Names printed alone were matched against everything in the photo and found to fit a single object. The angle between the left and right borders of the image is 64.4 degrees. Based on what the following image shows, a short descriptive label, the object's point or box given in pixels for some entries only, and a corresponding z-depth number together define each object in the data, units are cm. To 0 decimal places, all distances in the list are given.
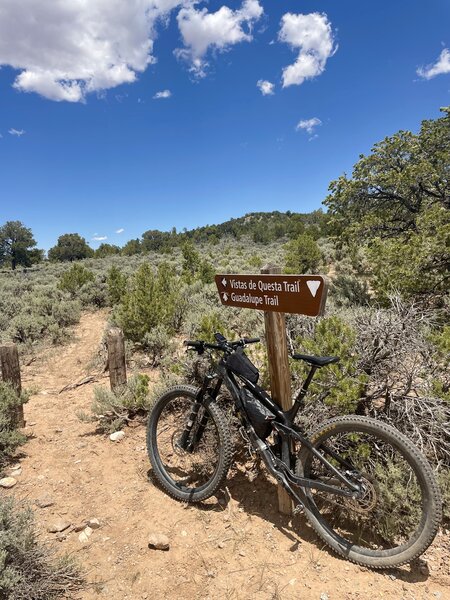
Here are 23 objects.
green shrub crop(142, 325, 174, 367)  675
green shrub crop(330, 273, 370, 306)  827
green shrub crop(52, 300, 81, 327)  989
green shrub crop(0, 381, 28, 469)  381
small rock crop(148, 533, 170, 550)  255
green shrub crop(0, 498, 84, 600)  196
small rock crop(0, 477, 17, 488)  337
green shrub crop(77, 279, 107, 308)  1254
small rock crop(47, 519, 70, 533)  277
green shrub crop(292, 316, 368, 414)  292
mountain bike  217
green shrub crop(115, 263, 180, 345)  743
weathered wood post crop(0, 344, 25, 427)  430
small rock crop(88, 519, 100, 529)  280
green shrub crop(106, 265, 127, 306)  1168
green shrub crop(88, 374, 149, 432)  433
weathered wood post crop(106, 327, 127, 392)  490
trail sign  213
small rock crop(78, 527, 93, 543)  269
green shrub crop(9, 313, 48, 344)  859
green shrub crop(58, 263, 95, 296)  1321
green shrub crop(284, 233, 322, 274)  1533
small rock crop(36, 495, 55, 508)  307
